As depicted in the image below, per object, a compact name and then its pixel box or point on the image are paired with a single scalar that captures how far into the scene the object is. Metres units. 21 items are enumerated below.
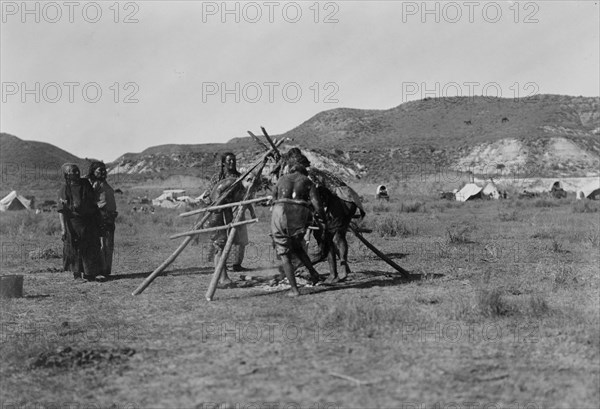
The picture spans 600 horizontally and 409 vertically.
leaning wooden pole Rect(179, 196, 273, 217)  8.34
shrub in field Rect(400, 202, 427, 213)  28.44
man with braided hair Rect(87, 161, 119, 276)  10.27
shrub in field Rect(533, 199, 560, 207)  30.44
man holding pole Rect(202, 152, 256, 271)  9.65
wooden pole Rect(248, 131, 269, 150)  9.50
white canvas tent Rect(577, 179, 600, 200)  37.12
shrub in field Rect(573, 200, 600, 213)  25.55
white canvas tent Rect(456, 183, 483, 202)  38.50
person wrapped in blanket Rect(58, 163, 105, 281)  9.55
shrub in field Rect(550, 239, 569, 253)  12.35
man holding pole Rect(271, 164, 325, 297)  7.91
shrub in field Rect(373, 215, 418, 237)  16.50
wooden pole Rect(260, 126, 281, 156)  8.70
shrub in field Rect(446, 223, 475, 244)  13.95
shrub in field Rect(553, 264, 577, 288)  8.40
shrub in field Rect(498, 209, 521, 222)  21.70
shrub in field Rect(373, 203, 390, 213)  28.88
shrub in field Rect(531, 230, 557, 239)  15.20
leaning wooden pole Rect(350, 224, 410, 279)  9.02
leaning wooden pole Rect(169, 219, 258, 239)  8.34
